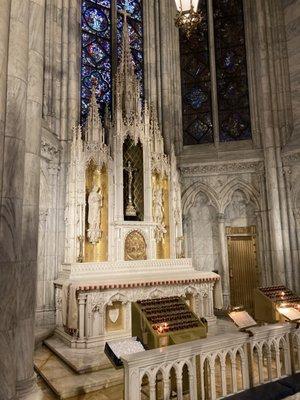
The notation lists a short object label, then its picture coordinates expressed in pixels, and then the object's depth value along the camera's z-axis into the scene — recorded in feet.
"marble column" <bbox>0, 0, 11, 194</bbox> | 10.96
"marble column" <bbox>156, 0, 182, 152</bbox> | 33.68
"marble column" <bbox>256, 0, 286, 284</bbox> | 29.66
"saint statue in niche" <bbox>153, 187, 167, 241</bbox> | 28.55
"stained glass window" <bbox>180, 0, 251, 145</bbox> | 35.01
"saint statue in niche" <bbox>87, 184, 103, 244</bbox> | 25.67
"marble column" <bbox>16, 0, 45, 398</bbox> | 11.05
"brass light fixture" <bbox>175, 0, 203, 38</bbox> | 14.44
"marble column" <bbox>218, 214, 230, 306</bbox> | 31.42
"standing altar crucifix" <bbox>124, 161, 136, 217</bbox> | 27.17
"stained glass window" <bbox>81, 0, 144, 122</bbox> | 32.45
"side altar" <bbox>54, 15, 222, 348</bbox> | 20.94
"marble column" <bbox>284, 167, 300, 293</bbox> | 29.07
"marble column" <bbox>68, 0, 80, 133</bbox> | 28.02
